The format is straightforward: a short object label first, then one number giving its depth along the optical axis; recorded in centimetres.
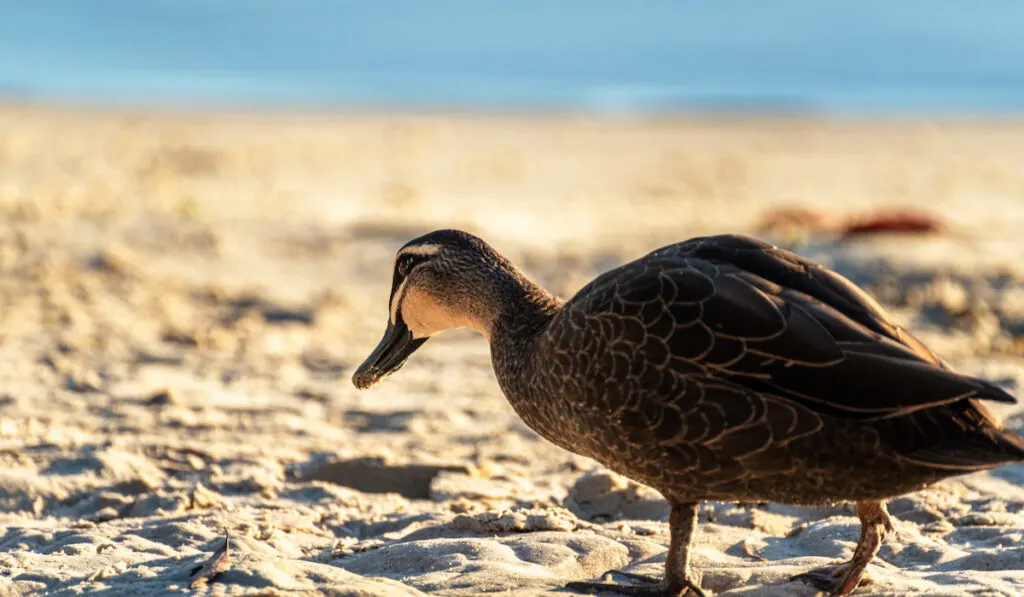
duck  800
